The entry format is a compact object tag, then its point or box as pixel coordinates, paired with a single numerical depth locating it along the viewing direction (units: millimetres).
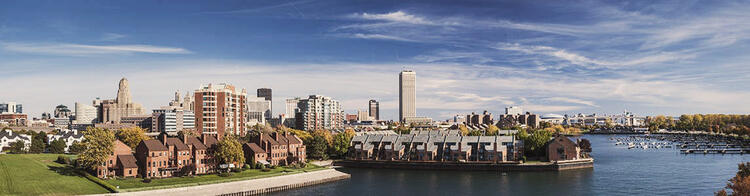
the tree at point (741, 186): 51375
